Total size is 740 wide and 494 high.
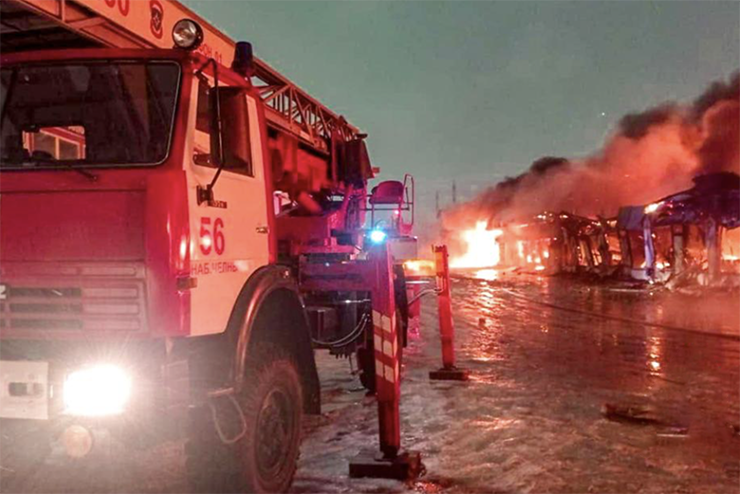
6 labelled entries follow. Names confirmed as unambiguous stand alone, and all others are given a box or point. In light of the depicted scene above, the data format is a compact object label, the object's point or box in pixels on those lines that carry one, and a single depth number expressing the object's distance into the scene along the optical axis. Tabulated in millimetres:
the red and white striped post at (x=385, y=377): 4816
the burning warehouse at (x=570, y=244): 28984
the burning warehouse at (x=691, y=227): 21438
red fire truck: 3322
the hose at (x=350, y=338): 6289
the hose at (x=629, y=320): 11961
